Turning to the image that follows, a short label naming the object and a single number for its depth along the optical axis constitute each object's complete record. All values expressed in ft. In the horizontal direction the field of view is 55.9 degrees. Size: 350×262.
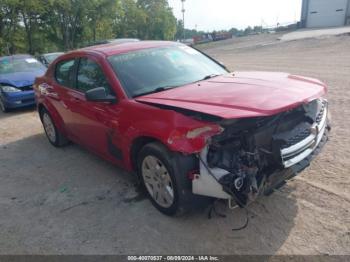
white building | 130.62
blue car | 29.86
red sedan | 9.51
